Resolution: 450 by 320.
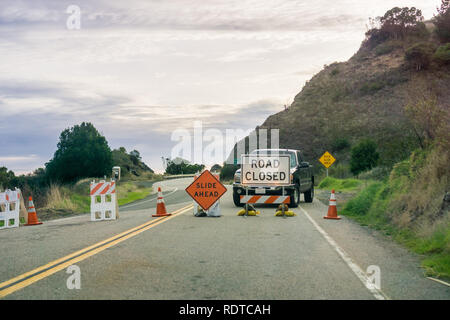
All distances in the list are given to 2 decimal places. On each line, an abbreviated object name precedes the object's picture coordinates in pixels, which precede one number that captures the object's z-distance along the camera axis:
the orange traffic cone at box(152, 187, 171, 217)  15.45
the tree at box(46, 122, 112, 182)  80.06
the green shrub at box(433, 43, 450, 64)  66.75
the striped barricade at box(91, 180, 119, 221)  15.41
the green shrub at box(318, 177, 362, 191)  33.53
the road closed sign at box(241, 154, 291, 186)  17.64
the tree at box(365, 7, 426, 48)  80.50
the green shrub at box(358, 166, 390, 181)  32.38
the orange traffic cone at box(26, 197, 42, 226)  15.04
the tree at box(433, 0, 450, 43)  73.56
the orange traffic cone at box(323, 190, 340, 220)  14.85
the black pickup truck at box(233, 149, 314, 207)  17.56
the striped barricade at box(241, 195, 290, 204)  15.31
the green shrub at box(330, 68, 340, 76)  81.19
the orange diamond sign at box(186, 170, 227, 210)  14.90
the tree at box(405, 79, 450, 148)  15.63
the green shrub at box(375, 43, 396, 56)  79.19
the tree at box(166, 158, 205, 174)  107.81
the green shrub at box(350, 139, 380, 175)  44.06
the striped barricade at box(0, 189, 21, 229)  14.58
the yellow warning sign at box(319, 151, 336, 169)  38.18
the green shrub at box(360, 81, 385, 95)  70.44
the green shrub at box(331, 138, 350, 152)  60.40
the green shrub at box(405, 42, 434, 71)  68.62
